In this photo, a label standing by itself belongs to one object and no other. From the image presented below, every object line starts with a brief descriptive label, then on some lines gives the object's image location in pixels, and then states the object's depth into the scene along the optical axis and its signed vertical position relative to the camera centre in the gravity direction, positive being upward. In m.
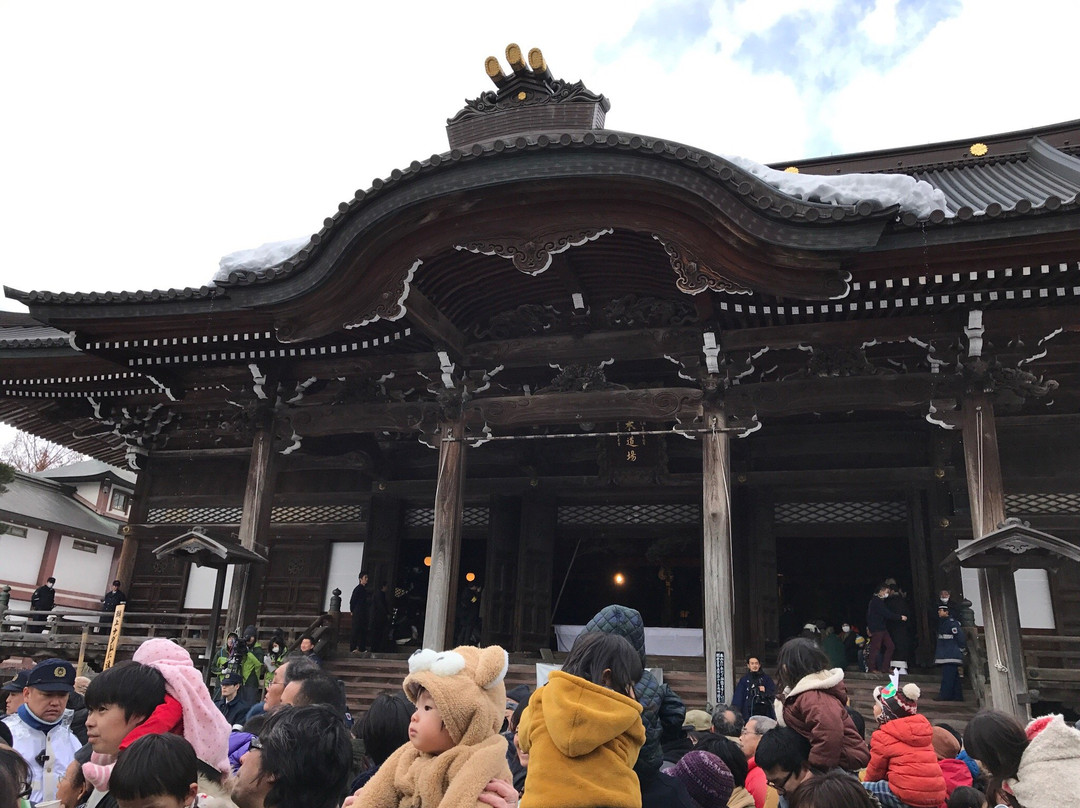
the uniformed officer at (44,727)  3.92 -0.60
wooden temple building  8.09 +3.28
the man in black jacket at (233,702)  6.37 -0.77
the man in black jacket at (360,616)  12.57 +0.08
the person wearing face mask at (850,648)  12.02 -0.02
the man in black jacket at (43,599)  13.66 +0.10
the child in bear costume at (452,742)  2.48 -0.36
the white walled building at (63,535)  21.42 +1.98
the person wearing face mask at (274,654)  9.31 -0.45
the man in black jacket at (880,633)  9.77 +0.18
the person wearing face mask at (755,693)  7.63 -0.49
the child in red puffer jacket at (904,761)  3.62 -0.51
